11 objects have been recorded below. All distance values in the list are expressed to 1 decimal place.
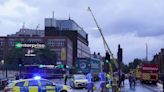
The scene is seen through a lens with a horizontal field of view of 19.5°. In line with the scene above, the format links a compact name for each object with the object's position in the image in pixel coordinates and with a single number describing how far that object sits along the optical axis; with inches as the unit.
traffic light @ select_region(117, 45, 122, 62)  1062.7
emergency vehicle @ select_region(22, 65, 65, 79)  3202.3
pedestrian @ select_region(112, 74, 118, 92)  1149.5
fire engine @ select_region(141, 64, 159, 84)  2893.7
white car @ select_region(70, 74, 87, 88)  2078.0
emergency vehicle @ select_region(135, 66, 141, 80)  3383.4
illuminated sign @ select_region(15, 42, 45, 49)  2977.4
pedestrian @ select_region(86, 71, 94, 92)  1332.6
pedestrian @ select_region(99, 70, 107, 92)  1228.8
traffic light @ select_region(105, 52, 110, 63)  1370.1
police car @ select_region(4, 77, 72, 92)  1105.4
